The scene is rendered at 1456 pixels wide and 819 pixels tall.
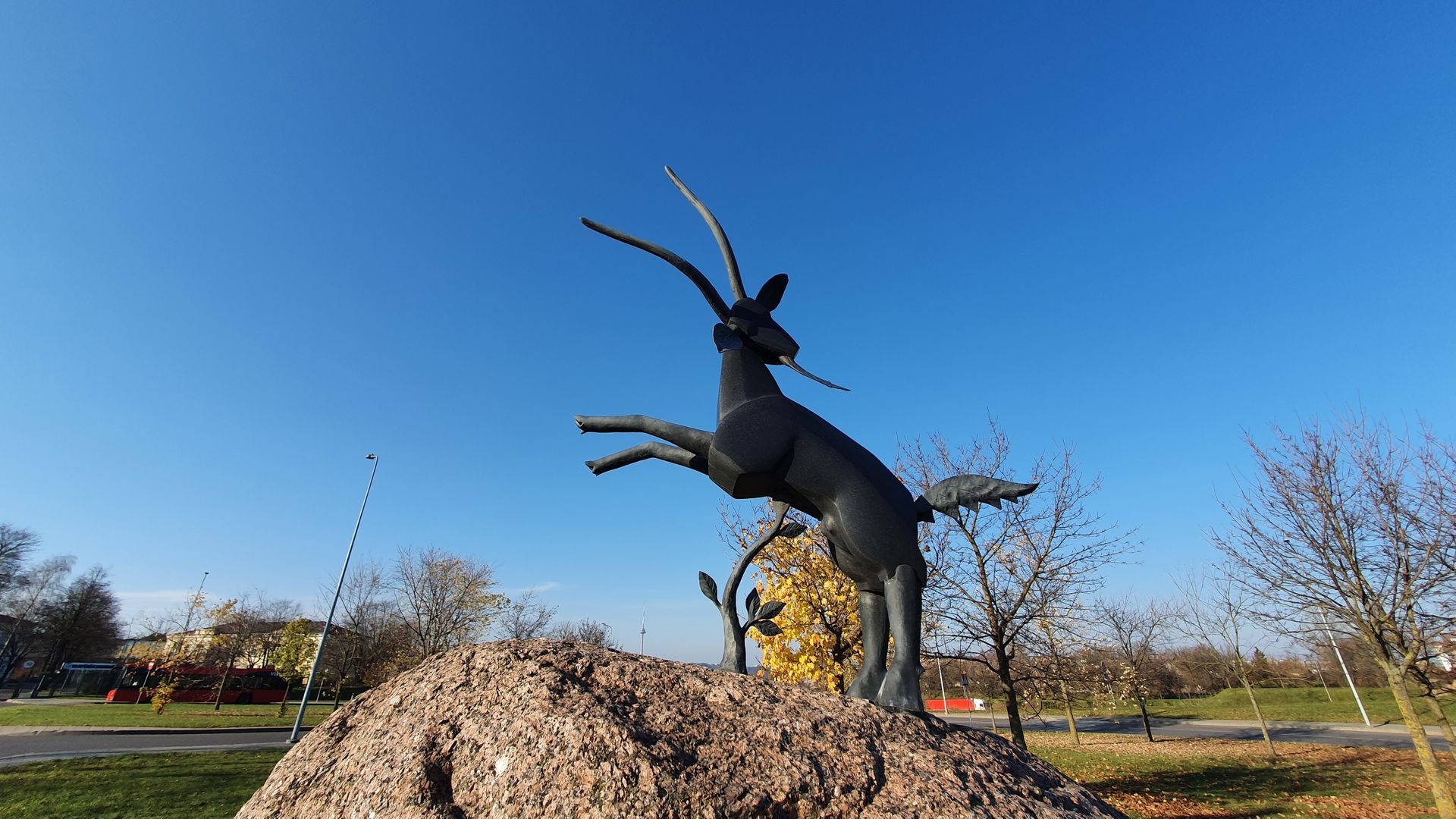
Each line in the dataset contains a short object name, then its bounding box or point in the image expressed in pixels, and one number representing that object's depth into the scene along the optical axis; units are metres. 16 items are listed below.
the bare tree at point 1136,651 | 21.38
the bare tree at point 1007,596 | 12.16
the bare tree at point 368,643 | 27.42
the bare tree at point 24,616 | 42.69
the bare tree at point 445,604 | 25.59
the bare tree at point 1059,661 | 13.00
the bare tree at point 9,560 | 38.31
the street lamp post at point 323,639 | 19.20
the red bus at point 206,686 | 31.73
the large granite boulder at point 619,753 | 2.42
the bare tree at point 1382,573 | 9.86
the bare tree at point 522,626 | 32.44
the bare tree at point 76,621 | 43.25
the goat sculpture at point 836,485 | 4.19
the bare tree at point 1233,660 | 19.31
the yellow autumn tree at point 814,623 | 12.09
